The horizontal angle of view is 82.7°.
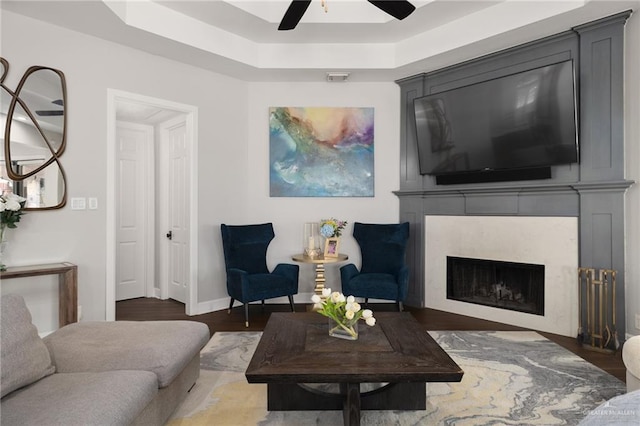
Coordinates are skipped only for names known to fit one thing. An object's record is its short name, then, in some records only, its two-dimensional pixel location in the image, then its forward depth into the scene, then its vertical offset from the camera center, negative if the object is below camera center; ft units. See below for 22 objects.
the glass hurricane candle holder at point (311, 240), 13.99 -1.10
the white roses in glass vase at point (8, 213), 9.07 +0.03
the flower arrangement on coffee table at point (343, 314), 6.95 -1.98
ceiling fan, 8.18 +4.77
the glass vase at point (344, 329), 7.04 -2.32
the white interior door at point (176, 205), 15.17 +0.32
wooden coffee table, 5.61 -2.48
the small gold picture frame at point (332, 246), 13.82 -1.30
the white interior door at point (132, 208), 16.08 +0.24
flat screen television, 11.21 +2.86
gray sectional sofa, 4.48 -2.37
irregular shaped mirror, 9.81 +2.16
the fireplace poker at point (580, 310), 10.96 -3.10
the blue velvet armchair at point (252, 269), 12.73 -2.14
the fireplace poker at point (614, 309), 10.26 -2.84
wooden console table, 9.64 -2.01
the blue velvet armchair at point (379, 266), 13.07 -2.14
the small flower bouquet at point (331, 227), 13.67 -0.59
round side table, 13.20 -1.77
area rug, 6.80 -3.88
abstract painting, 15.30 +2.53
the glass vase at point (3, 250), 9.24 -0.95
